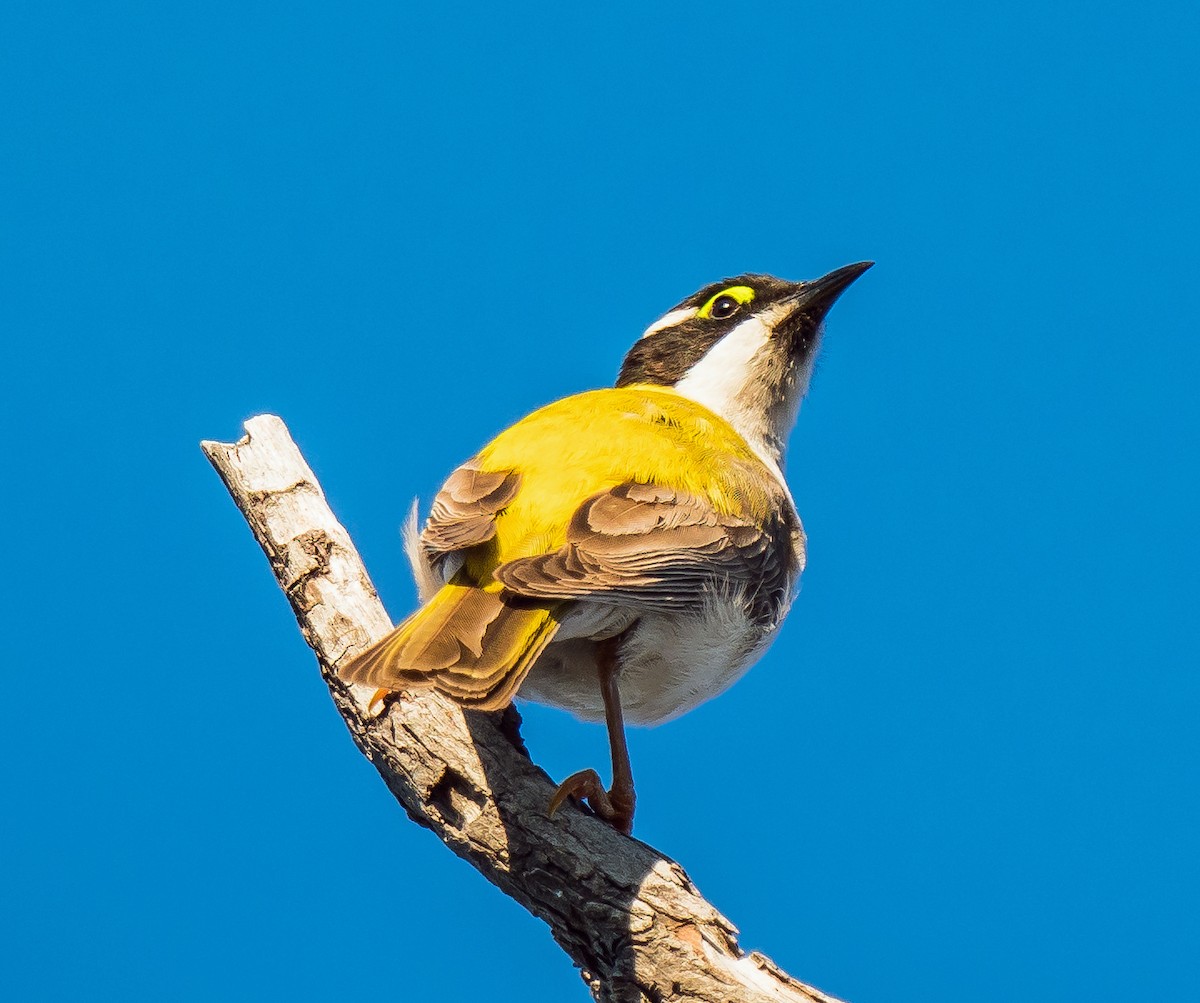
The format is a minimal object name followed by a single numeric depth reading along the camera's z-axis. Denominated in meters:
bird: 8.49
